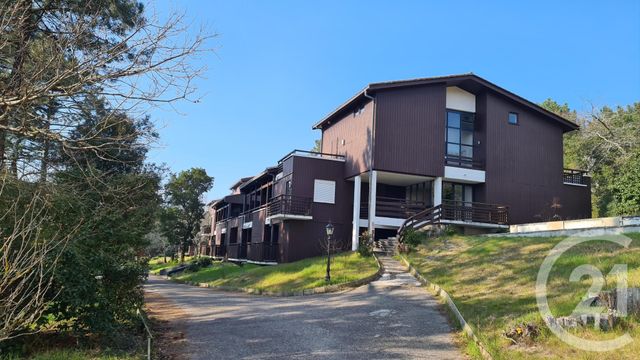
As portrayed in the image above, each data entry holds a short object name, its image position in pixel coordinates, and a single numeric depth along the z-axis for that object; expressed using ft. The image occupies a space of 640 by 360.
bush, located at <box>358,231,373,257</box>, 69.46
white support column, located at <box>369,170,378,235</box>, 79.77
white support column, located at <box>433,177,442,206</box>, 83.71
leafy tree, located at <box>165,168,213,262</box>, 157.58
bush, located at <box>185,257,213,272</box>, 119.38
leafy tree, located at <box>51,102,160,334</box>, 26.81
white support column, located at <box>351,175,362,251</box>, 82.12
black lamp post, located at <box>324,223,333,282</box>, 56.20
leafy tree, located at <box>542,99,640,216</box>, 110.63
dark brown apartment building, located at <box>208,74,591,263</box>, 82.69
